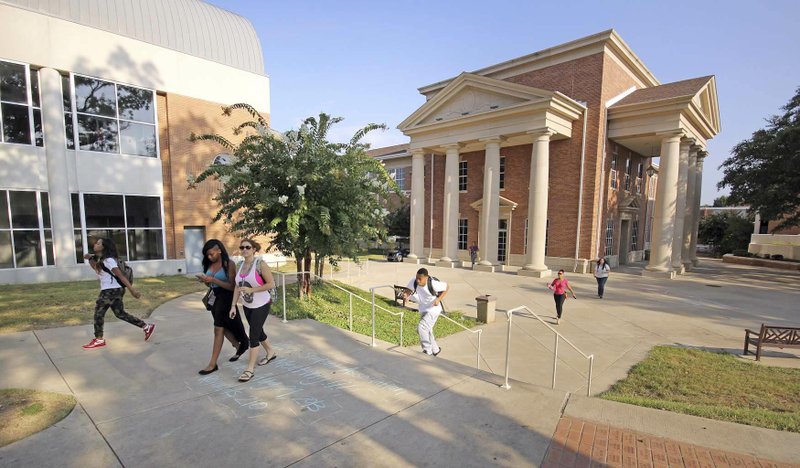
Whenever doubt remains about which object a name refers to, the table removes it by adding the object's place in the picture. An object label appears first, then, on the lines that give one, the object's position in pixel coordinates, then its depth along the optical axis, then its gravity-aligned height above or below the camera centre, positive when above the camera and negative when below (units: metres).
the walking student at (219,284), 4.54 -0.87
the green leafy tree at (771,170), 20.20 +3.08
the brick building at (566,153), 18.95 +4.06
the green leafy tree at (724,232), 35.97 -1.38
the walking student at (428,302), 6.06 -1.47
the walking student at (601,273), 13.24 -2.06
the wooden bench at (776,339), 7.51 -2.57
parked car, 26.97 -2.96
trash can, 10.12 -2.60
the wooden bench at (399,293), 12.01 -2.62
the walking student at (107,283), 5.37 -1.06
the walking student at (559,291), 10.25 -2.13
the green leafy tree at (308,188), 9.00 +0.76
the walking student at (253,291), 4.46 -0.93
